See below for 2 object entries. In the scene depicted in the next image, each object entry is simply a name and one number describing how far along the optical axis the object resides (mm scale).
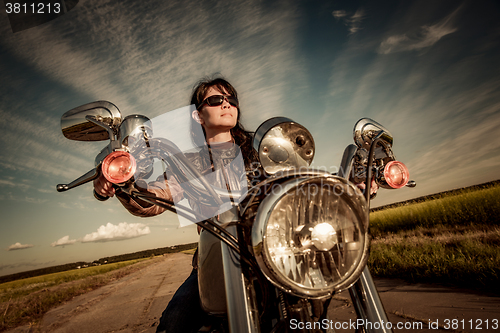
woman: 1198
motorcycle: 703
